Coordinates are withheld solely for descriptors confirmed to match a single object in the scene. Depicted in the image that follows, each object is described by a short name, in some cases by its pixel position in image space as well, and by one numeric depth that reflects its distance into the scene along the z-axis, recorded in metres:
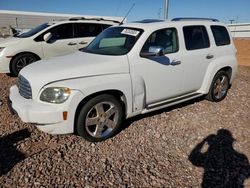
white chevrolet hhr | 2.72
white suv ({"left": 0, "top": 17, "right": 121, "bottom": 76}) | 5.77
